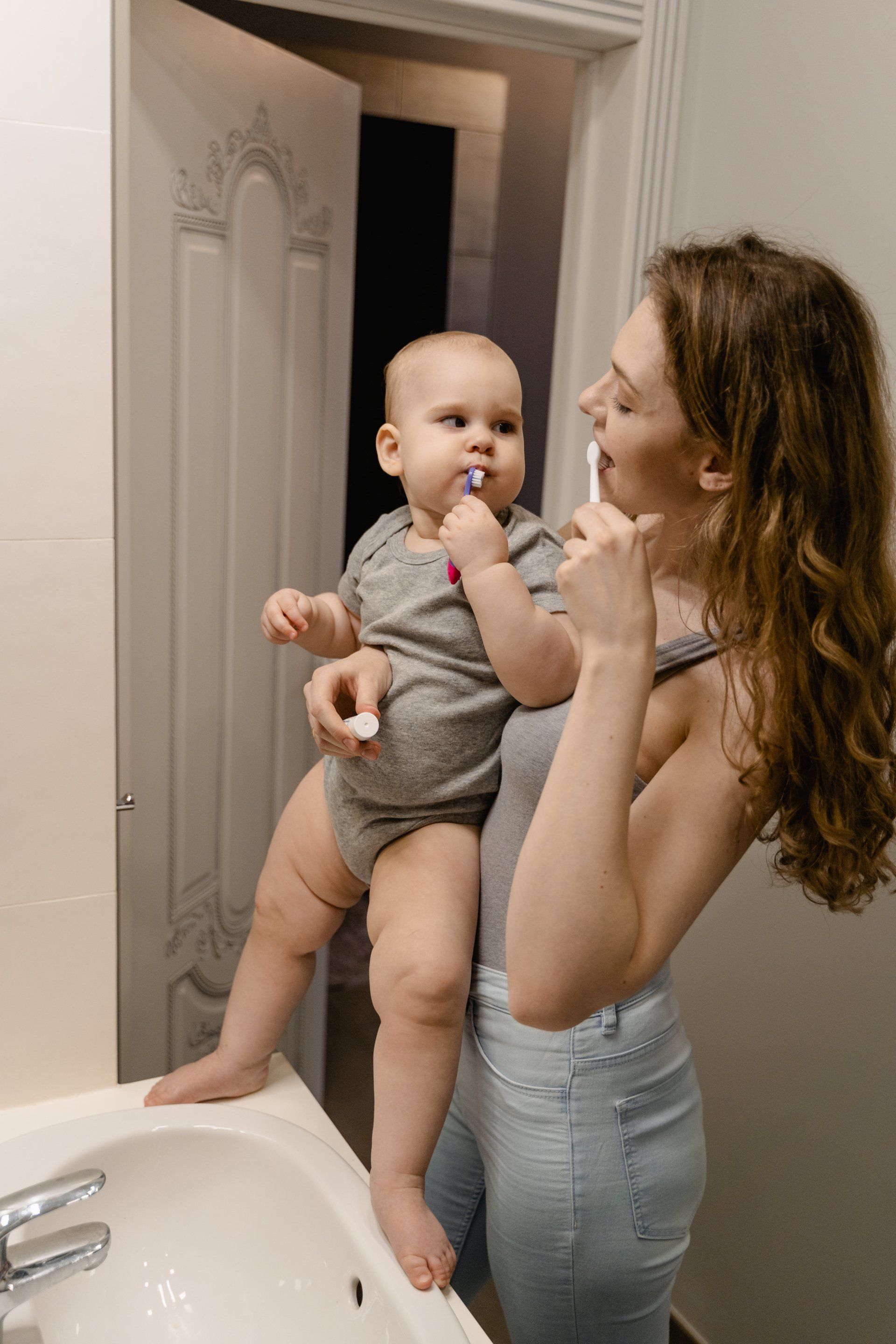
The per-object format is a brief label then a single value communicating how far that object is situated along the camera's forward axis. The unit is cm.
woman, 89
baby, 102
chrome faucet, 93
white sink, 106
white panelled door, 163
